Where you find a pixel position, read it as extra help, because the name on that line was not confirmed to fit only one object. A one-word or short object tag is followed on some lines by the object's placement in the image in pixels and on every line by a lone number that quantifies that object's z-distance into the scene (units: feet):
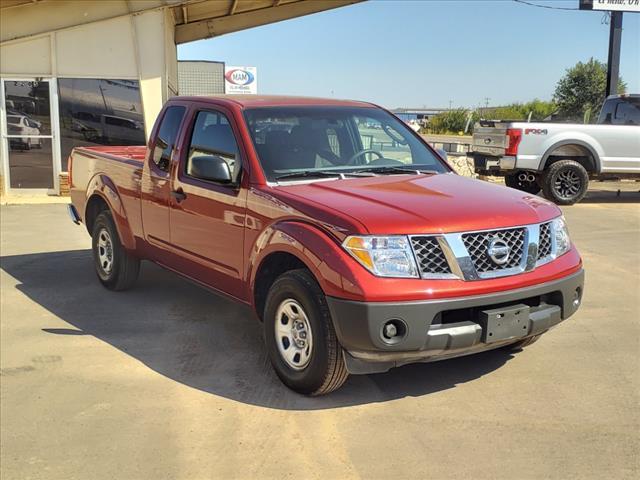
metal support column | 61.00
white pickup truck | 41.06
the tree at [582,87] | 148.97
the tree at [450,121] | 250.37
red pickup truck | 11.37
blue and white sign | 113.97
